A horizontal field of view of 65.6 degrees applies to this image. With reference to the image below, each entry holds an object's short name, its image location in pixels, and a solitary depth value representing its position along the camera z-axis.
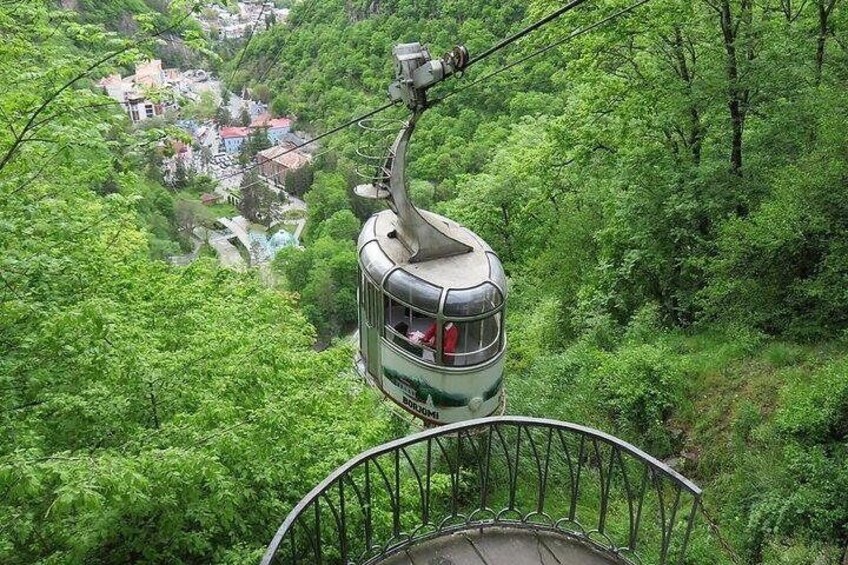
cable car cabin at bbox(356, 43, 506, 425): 9.35
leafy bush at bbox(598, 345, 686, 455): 9.73
